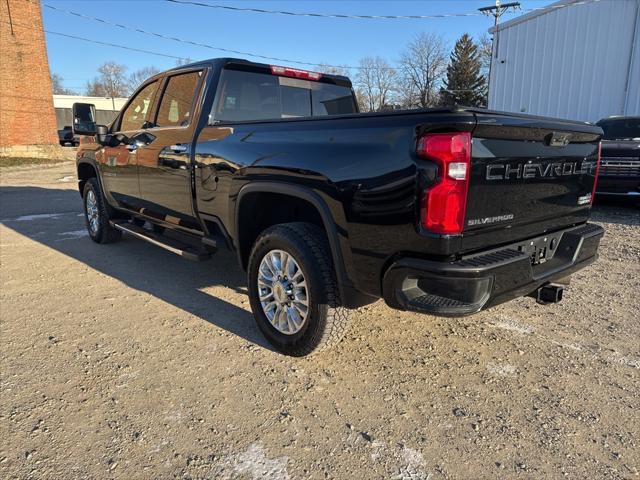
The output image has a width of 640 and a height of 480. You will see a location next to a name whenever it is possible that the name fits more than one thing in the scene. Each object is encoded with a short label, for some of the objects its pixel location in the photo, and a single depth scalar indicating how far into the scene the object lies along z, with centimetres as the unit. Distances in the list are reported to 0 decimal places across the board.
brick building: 1953
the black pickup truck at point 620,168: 710
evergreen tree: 4969
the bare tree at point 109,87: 7800
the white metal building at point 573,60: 1244
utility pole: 3247
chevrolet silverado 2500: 226
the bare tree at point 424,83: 4712
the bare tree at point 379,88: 4403
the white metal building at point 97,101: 6719
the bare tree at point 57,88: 8188
